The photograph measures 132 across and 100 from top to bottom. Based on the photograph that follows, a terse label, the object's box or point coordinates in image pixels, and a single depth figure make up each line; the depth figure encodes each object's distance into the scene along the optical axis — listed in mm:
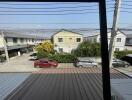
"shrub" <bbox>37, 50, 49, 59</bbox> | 15155
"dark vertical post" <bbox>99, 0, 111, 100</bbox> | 1432
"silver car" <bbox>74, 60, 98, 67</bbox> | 12434
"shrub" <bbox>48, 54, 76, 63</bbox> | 14327
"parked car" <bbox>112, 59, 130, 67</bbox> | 12581
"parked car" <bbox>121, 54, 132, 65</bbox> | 13920
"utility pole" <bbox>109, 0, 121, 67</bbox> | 6996
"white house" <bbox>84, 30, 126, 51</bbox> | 18020
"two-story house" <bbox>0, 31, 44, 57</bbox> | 18066
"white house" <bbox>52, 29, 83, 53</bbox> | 17930
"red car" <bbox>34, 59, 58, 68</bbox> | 12595
